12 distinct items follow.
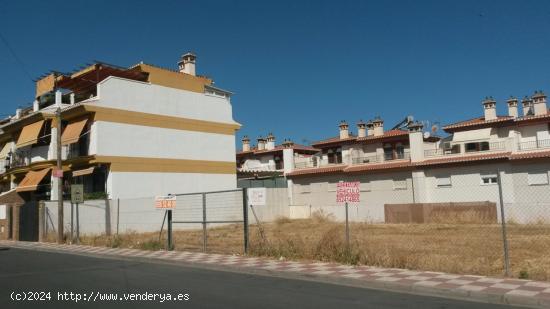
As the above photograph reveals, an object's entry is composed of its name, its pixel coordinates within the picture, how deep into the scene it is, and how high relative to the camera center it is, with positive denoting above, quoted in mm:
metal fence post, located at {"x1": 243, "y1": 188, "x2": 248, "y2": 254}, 16033 -452
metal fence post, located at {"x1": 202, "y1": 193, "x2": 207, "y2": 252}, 17312 -487
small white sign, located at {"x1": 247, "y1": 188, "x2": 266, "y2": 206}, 16023 +195
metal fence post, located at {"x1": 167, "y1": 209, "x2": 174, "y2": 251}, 18969 -1011
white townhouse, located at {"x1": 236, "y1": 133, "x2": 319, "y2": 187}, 66625 +6669
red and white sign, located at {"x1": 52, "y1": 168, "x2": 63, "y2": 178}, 25488 +1923
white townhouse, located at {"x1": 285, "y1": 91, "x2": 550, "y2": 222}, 36156 +2447
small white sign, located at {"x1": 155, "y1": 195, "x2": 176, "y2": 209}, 18828 +127
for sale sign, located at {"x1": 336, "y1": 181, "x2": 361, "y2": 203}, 14086 +152
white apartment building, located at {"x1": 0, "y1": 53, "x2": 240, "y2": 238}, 34219 +5546
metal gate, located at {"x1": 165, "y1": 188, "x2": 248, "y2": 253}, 25547 -244
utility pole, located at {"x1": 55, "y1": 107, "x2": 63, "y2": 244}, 25656 +168
